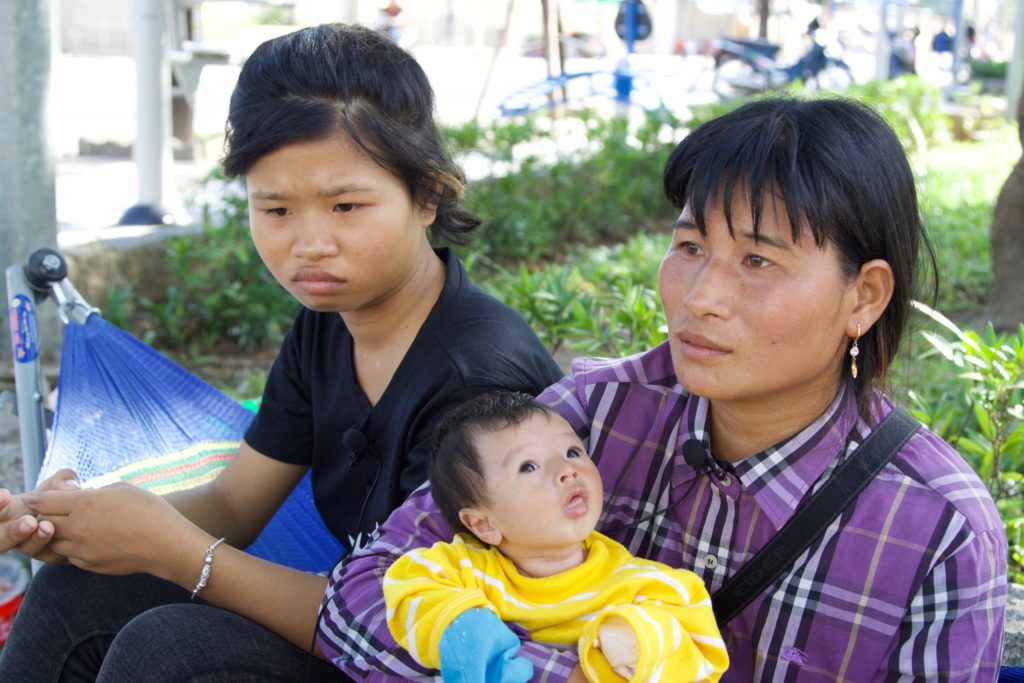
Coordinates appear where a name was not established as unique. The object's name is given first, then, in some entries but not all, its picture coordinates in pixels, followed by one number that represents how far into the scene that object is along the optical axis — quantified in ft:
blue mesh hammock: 7.23
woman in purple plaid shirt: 4.45
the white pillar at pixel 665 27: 92.85
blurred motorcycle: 54.29
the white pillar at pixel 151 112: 18.42
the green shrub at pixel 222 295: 14.89
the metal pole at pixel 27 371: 7.58
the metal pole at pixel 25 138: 12.59
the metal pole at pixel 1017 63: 33.01
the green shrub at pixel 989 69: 61.57
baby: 4.45
